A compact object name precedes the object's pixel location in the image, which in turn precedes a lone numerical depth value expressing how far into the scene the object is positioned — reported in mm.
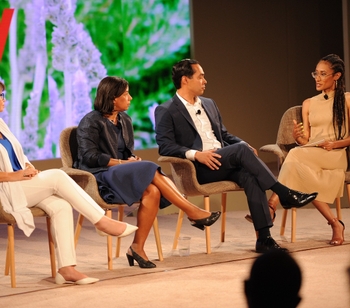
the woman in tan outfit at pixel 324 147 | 8497
